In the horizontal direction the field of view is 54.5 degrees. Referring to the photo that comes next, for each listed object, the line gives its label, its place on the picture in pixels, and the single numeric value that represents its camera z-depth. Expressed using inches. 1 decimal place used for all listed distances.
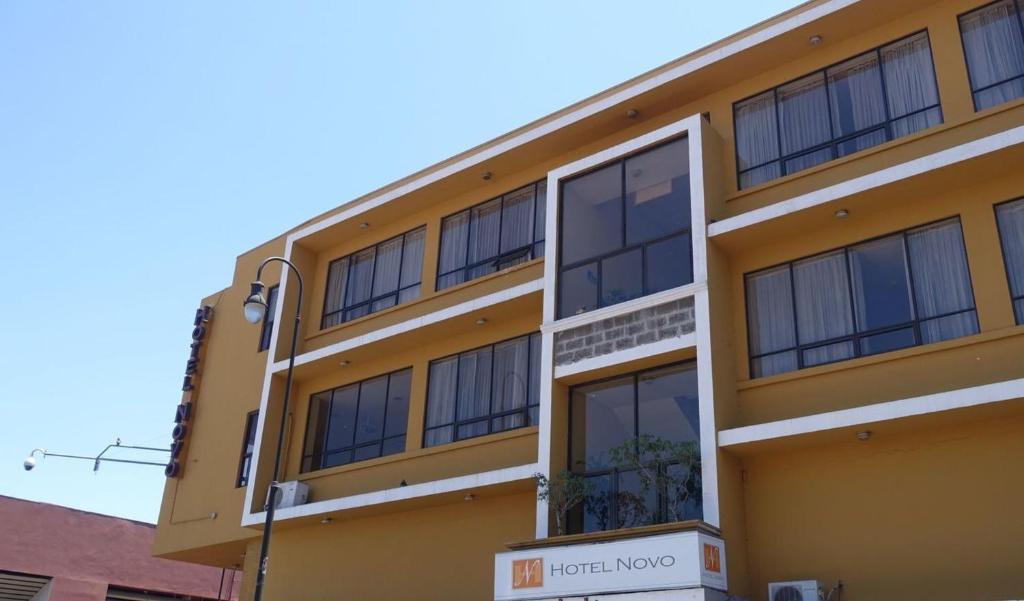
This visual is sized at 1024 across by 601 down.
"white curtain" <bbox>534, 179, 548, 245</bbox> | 802.8
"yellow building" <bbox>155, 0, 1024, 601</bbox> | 552.4
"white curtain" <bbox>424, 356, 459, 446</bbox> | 792.3
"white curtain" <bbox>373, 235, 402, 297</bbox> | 896.9
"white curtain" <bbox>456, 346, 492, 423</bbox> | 776.9
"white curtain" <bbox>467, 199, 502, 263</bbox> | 834.8
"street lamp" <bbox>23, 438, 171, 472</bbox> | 1095.0
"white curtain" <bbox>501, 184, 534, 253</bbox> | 814.5
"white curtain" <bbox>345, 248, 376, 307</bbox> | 917.8
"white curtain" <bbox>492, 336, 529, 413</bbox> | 756.6
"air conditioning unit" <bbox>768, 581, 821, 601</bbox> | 548.1
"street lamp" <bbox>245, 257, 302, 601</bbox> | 639.8
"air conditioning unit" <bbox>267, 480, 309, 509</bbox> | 836.0
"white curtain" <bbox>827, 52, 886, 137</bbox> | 656.4
